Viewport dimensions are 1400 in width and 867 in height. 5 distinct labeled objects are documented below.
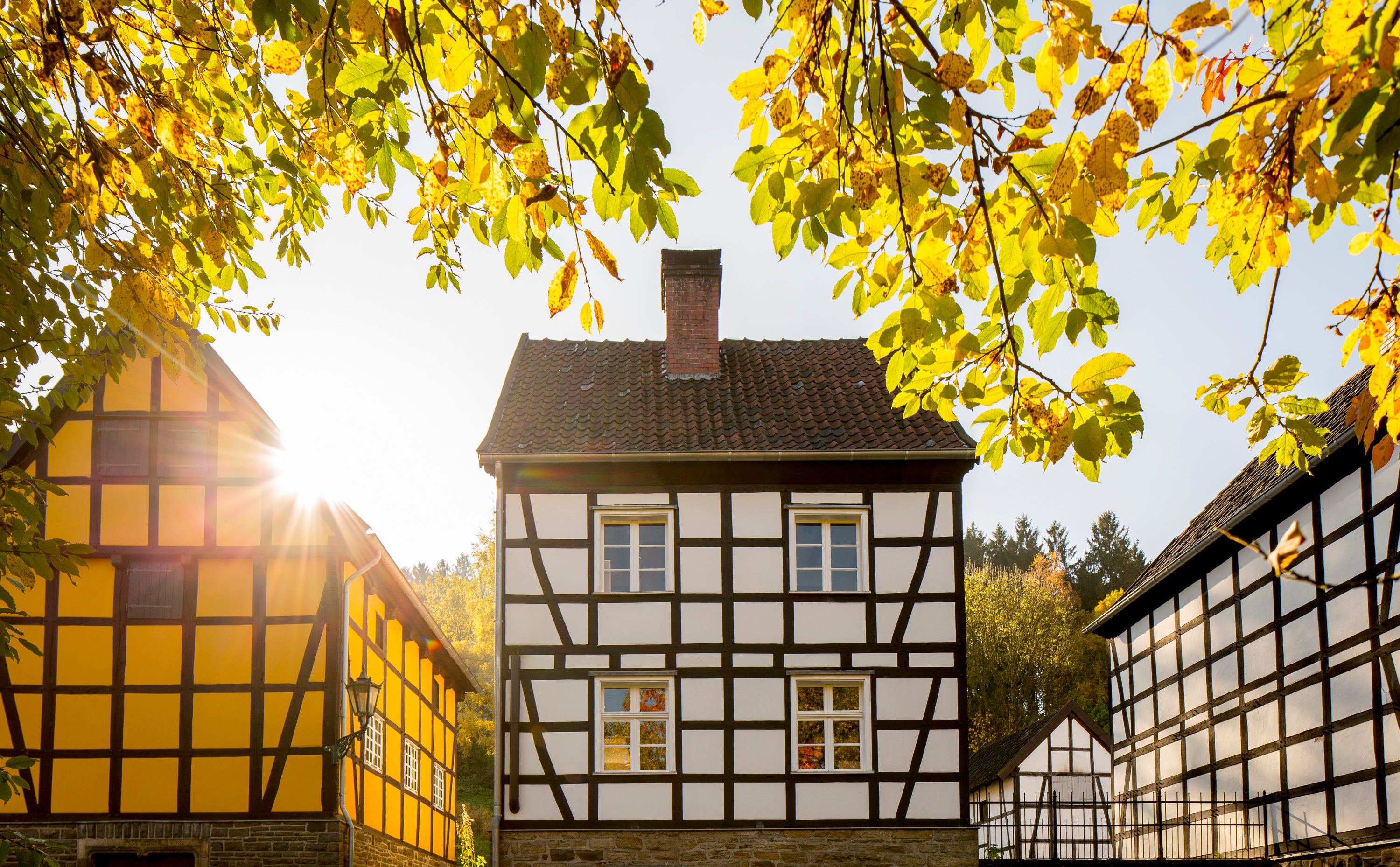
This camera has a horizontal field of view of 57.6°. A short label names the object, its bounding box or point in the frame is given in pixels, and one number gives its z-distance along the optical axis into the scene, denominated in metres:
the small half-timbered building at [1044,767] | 27.05
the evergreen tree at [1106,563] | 50.88
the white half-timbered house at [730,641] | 14.53
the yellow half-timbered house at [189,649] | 13.09
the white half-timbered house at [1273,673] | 12.25
